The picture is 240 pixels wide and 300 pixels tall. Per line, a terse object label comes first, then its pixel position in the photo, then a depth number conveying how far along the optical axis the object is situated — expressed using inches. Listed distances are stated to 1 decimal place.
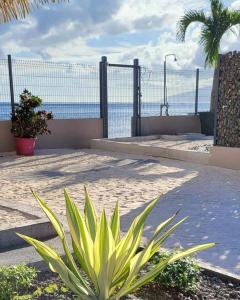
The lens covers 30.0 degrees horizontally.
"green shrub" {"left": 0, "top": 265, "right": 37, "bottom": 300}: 108.0
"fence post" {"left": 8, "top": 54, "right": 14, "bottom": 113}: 421.8
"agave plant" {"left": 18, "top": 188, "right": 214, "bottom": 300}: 99.8
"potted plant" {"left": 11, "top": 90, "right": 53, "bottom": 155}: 424.5
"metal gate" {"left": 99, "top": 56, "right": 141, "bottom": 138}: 492.4
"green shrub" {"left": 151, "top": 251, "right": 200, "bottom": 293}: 121.0
